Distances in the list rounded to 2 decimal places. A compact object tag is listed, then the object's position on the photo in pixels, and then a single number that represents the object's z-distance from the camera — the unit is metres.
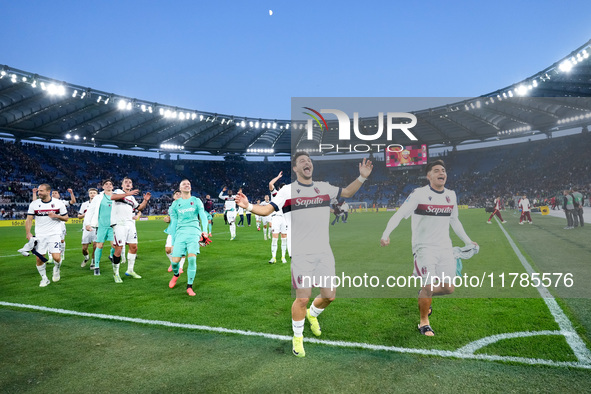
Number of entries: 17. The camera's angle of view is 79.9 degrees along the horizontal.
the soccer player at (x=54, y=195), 8.64
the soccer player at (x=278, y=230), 10.45
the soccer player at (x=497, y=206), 20.98
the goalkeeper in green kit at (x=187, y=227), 7.09
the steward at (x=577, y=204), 16.89
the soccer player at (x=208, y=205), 17.01
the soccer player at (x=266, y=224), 15.84
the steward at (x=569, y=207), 16.67
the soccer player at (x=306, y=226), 4.16
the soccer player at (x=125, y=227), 8.42
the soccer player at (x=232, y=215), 16.80
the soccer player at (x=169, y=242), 7.90
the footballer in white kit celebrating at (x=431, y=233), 4.59
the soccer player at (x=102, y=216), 8.63
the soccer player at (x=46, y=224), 7.91
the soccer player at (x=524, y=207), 20.47
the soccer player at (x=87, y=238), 9.77
